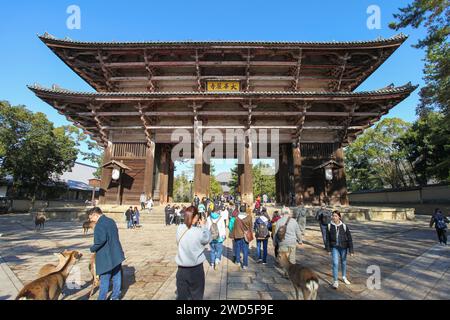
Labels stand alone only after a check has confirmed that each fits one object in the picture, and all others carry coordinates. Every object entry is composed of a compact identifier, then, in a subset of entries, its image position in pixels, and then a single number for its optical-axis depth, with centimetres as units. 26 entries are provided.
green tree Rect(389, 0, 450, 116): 992
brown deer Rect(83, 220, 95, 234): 995
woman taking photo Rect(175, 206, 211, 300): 287
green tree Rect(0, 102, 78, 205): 2303
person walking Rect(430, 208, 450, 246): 805
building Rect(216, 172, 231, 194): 5973
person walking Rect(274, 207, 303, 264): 520
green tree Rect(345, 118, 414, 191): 3002
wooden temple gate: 1475
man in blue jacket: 349
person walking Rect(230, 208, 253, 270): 566
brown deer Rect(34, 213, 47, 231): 1086
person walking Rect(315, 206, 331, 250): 812
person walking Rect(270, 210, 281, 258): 636
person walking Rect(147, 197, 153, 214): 1427
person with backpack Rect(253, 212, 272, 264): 591
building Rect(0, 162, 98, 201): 2922
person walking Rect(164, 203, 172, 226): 1311
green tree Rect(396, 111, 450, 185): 2302
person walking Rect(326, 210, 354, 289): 448
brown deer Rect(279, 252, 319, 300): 330
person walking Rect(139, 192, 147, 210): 1446
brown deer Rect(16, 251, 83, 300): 286
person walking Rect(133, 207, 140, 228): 1185
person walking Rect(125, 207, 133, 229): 1182
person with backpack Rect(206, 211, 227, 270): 567
